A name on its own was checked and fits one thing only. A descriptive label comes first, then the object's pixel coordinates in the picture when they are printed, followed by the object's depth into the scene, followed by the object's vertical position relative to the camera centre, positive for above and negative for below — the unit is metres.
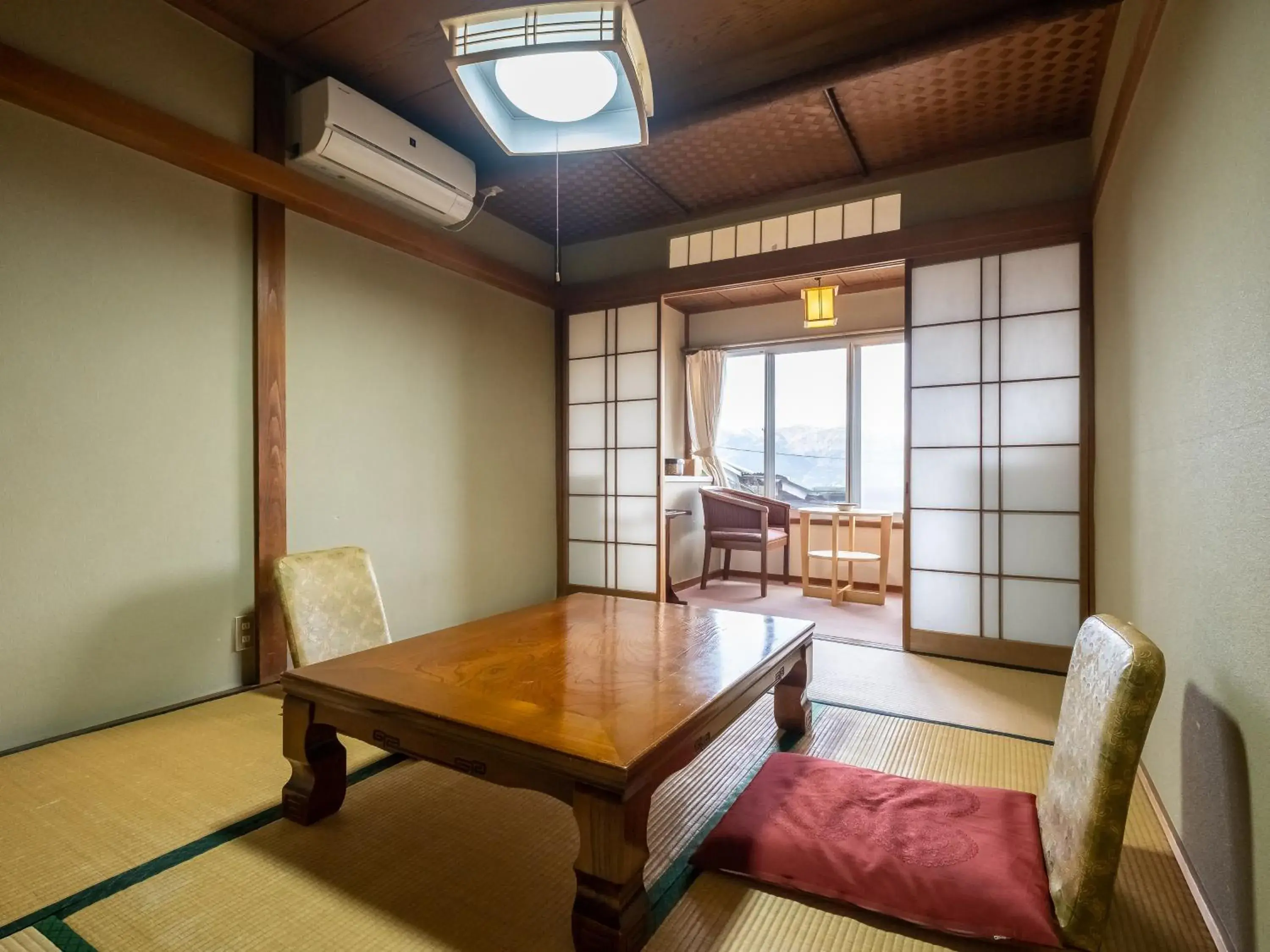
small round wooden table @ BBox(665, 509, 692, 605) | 4.51 -0.90
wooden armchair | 5.10 -0.44
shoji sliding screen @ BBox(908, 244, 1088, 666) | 3.04 +0.07
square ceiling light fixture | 1.35 +0.96
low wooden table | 1.15 -0.53
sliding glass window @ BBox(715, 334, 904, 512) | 5.69 +0.47
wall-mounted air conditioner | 2.63 +1.45
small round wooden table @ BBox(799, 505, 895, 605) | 4.65 -0.66
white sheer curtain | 6.16 +0.65
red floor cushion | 1.19 -0.82
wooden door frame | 3.01 +1.20
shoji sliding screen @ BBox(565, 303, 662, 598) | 4.34 +0.13
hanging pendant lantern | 4.46 +1.18
